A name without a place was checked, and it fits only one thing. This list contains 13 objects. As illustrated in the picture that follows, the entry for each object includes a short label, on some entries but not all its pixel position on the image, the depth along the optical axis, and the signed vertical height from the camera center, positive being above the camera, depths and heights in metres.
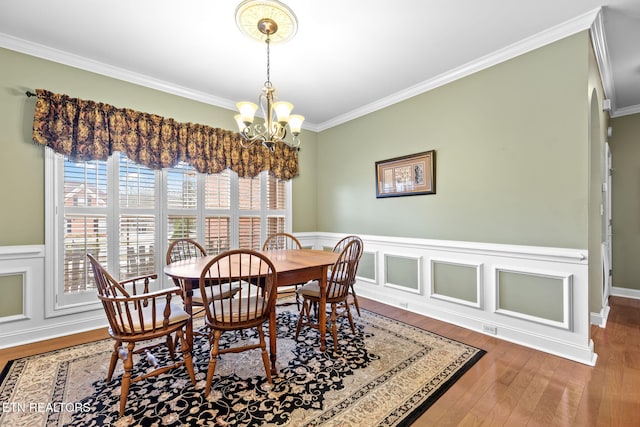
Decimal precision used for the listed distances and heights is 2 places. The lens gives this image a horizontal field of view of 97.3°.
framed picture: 3.31 +0.50
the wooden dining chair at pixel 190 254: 2.59 -0.42
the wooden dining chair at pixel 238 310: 1.83 -0.66
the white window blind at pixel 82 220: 2.81 -0.02
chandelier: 2.06 +1.50
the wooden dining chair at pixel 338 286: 2.47 -0.65
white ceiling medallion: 2.03 +1.51
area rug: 1.65 -1.17
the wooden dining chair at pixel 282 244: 4.17 -0.43
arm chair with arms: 1.70 -0.69
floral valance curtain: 2.66 +0.88
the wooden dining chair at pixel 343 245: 2.69 -0.51
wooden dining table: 2.04 -0.44
